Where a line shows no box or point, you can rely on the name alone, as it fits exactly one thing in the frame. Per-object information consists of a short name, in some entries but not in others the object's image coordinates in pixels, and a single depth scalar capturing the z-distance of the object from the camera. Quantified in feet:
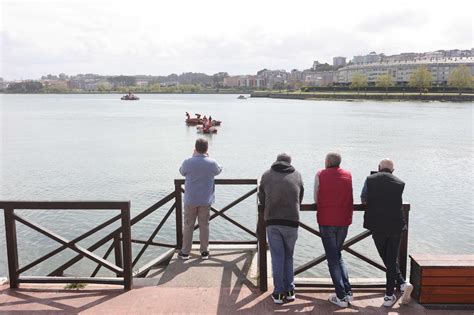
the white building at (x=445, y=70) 648.54
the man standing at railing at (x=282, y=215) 18.72
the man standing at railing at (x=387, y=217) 18.26
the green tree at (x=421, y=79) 467.52
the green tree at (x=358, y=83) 517.14
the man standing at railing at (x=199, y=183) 23.32
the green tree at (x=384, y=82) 496.92
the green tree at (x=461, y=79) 446.19
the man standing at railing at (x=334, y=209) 18.79
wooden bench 18.65
